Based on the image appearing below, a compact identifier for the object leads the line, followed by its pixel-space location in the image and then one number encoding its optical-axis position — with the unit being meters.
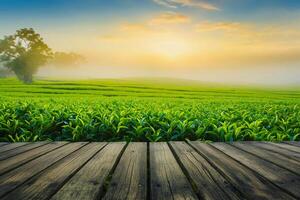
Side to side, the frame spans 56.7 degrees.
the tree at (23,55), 60.25
